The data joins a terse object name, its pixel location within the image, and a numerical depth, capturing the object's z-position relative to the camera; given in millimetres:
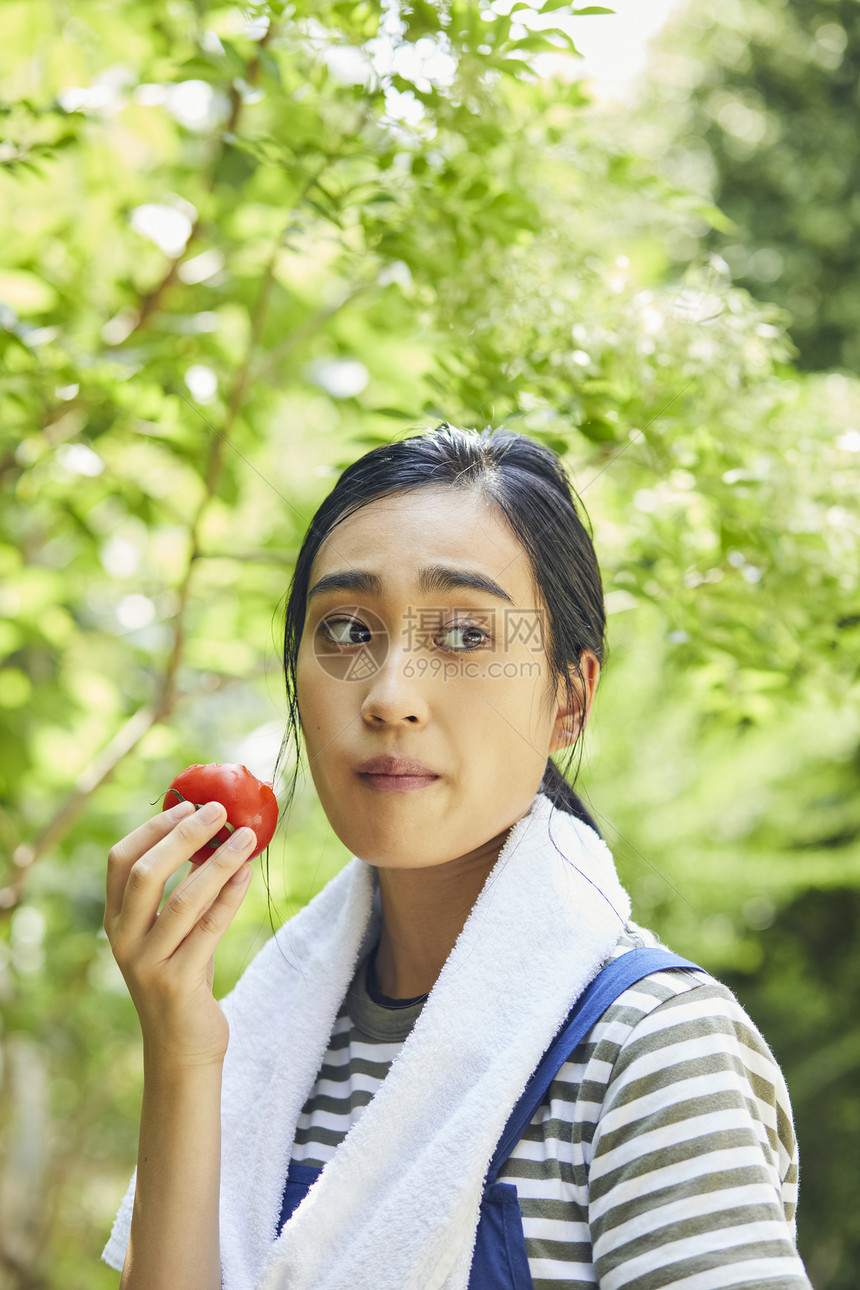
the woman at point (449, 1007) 809
